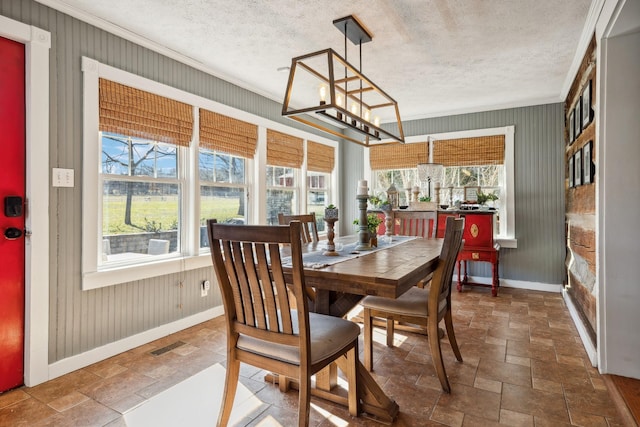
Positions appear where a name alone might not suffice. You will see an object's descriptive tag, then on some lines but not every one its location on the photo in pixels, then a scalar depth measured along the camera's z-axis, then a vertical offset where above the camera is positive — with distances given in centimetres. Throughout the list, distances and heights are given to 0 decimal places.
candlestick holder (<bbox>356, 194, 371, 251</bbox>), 247 -15
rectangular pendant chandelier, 215 +138
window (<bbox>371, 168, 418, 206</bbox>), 548 +51
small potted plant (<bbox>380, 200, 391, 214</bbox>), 285 +5
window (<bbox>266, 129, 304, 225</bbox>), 435 +54
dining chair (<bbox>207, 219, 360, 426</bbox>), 142 -47
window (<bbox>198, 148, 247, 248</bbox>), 351 +27
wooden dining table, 155 -32
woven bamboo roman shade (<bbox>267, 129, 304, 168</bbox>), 428 +83
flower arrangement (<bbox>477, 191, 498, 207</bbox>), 468 +20
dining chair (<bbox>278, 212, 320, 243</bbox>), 300 -9
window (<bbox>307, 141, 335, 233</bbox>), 515 +57
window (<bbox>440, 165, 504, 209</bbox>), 487 +46
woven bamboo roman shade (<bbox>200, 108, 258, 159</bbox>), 339 +83
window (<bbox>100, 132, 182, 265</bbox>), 274 +13
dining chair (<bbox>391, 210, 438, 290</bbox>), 354 -11
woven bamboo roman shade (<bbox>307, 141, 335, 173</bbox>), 509 +85
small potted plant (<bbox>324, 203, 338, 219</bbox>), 220 +0
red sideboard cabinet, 429 -34
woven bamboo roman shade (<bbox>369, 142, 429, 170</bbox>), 529 +90
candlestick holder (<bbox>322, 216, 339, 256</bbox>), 221 -17
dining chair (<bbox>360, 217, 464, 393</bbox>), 208 -60
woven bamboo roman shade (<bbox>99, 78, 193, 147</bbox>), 260 +81
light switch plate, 231 +25
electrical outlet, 342 -73
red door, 211 +1
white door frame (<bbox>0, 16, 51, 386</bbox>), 218 +9
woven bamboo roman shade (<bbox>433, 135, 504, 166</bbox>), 477 +88
